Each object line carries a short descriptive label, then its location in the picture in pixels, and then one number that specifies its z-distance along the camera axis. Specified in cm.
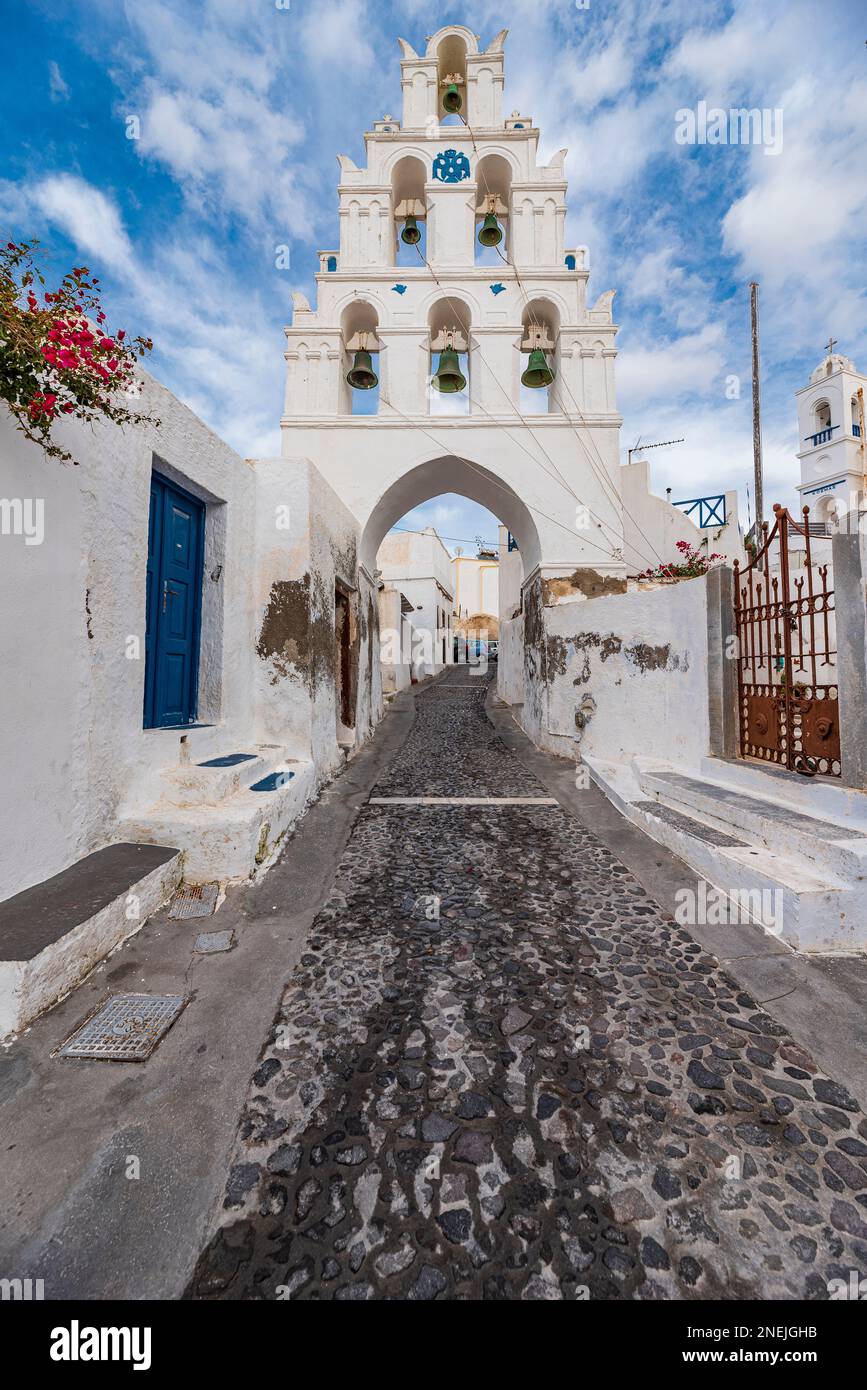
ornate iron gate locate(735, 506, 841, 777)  402
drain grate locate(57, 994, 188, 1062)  223
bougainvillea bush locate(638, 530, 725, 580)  870
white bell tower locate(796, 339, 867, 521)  2392
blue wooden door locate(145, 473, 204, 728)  454
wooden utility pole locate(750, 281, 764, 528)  1853
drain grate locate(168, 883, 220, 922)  340
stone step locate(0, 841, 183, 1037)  233
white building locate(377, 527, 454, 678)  2973
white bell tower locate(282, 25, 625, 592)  938
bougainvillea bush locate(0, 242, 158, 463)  244
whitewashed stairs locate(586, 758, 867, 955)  302
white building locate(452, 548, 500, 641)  4284
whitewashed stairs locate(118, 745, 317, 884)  370
